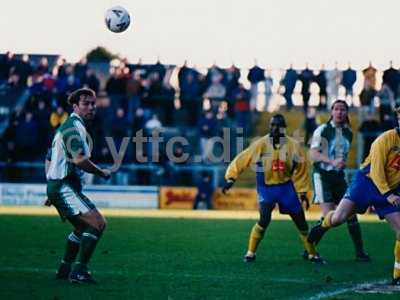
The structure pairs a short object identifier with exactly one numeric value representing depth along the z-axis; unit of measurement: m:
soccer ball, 21.11
